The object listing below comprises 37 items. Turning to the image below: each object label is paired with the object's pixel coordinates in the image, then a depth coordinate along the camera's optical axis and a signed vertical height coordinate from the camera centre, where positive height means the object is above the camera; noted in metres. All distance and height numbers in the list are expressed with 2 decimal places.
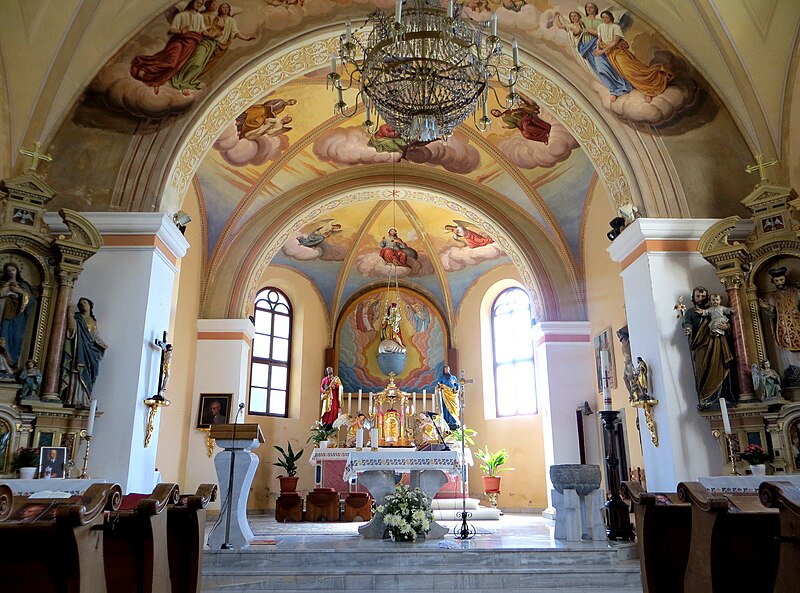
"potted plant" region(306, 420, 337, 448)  12.15 +0.82
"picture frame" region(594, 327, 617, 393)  10.75 +2.09
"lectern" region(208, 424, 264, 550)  6.79 +0.00
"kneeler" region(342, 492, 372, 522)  11.35 -0.51
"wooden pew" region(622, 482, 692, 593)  3.99 -0.35
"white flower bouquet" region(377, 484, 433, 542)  7.16 -0.39
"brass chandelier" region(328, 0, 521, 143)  5.58 +3.42
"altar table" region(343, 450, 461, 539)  7.86 +0.15
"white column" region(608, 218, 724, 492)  7.13 +1.57
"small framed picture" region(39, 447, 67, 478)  6.27 +0.16
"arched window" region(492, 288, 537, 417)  14.43 +2.69
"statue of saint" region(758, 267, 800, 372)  6.76 +1.62
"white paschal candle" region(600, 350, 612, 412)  7.64 +0.93
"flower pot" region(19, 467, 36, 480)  6.10 +0.05
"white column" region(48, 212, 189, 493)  7.02 +1.63
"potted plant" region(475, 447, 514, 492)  12.76 +0.19
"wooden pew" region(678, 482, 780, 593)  3.31 -0.36
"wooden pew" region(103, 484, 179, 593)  3.20 -0.34
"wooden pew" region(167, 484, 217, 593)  3.95 -0.38
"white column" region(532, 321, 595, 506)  11.57 +1.68
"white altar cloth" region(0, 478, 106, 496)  5.88 -0.06
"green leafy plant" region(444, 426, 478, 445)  12.50 +0.76
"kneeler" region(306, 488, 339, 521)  11.33 -0.46
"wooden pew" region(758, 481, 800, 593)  2.65 -0.21
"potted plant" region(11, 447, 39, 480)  6.16 +0.17
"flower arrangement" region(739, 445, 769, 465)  6.27 +0.19
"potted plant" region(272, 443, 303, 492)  12.23 +0.22
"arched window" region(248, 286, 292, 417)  14.15 +2.66
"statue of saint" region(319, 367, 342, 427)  13.70 +1.62
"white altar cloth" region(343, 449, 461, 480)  7.87 +0.19
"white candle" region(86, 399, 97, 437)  6.55 +0.60
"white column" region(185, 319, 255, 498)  11.70 +2.06
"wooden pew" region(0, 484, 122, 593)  2.64 -0.30
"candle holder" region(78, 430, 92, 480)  6.39 +0.18
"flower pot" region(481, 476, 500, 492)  12.73 -0.12
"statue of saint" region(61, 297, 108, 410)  6.79 +1.24
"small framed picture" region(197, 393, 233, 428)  11.46 +1.17
